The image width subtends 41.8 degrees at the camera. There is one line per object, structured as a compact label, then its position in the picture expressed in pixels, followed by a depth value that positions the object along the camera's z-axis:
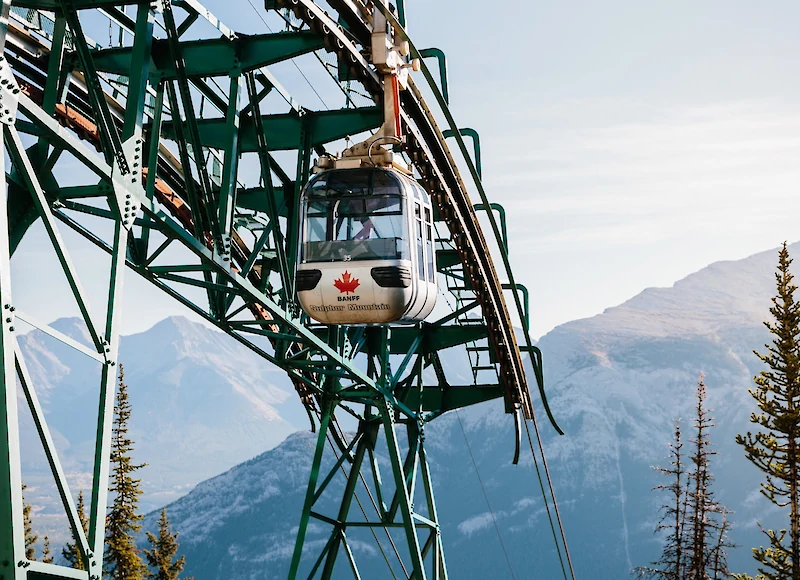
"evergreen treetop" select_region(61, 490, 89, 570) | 38.88
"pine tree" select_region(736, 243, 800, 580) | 33.03
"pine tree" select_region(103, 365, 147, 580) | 40.97
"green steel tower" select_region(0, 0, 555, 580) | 9.12
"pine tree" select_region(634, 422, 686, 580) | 40.44
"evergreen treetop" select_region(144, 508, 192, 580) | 45.64
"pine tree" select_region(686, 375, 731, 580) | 40.34
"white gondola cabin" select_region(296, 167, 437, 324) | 13.00
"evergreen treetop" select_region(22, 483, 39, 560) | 36.91
